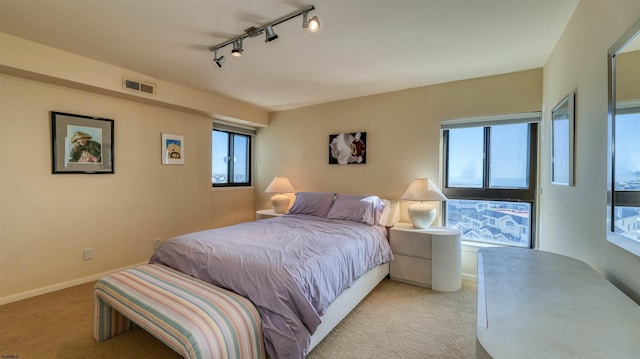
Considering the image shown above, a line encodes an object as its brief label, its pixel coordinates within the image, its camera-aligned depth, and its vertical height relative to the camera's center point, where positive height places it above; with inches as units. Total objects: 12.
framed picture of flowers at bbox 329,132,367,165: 146.4 +17.4
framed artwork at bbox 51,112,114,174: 103.0 +13.9
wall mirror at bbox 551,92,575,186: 67.4 +11.0
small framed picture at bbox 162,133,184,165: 136.3 +15.1
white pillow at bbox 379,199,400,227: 124.6 -17.5
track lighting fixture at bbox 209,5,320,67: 68.8 +44.2
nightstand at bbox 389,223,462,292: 106.1 -32.9
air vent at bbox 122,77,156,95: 111.7 +40.6
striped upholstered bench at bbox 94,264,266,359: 50.3 -29.2
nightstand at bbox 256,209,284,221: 157.6 -22.1
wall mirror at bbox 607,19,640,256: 40.2 +5.9
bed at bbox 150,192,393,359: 59.9 -24.7
